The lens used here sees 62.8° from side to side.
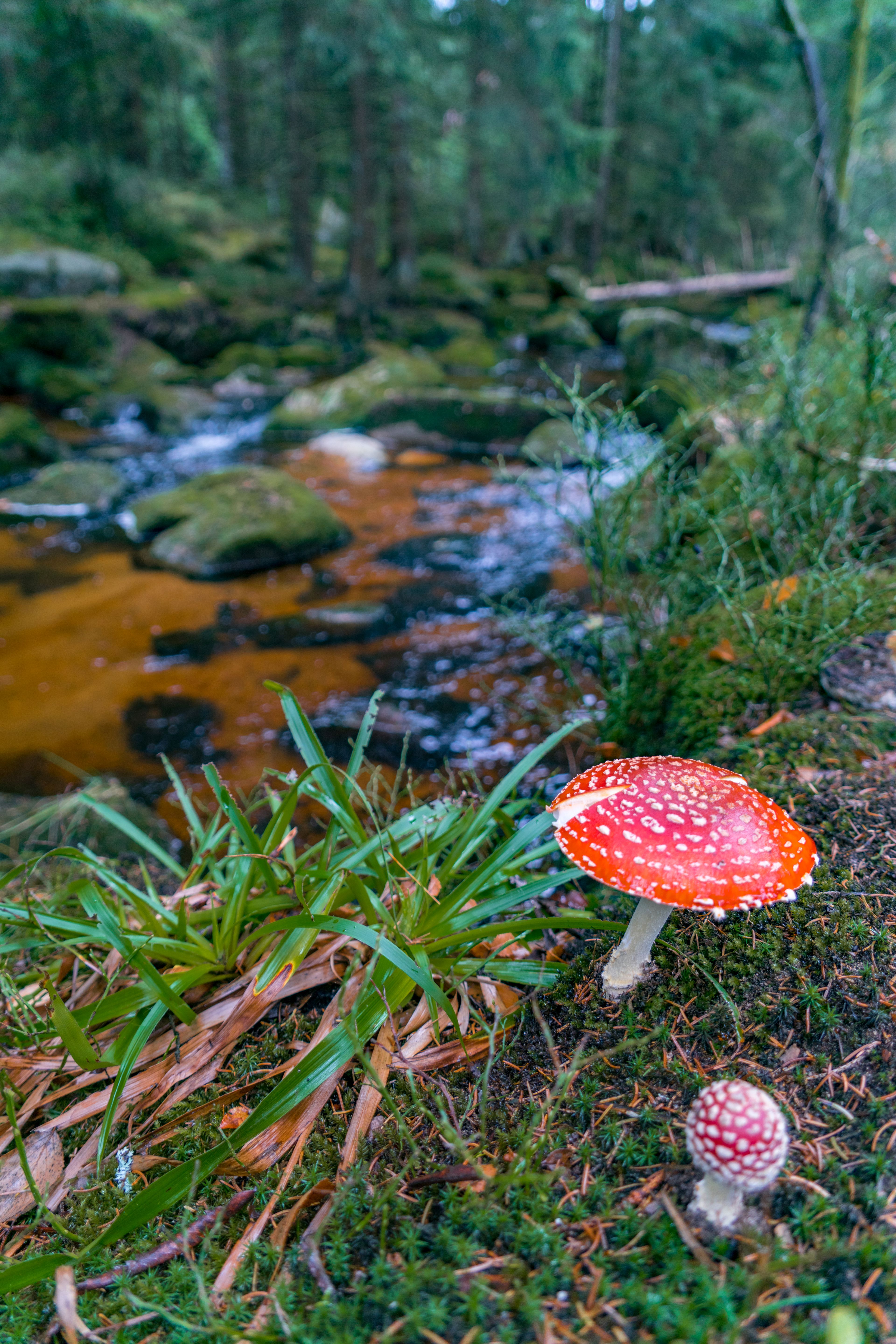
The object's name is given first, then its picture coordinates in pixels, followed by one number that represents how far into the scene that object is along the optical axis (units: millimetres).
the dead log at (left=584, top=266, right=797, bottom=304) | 5188
